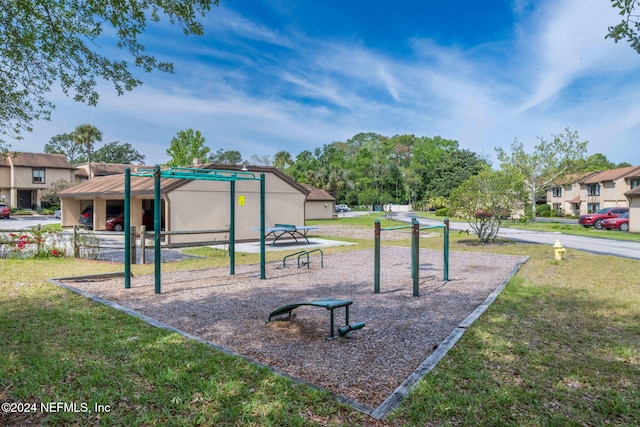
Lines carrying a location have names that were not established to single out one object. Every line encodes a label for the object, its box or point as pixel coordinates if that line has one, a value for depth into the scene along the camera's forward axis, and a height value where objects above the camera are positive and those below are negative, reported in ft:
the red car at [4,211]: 120.79 +1.40
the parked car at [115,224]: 75.25 -1.67
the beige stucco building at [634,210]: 80.02 +0.43
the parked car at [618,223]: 85.10 -2.30
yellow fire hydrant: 39.11 -3.65
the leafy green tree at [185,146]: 140.46 +24.07
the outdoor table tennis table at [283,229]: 53.24 -2.14
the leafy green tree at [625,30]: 10.43 +4.74
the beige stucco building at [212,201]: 54.60 +1.98
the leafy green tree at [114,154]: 267.59 +41.27
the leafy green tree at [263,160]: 251.19 +33.88
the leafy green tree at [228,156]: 320.50 +46.98
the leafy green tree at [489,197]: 51.72 +2.04
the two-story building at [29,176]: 154.20 +15.50
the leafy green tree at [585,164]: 136.26 +17.02
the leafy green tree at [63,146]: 259.06 +44.63
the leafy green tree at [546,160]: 135.64 +18.38
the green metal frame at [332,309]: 16.01 -4.08
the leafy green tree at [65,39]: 18.08 +8.36
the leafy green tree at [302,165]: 219.32 +29.85
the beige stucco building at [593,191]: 141.38 +8.65
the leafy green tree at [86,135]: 164.55 +33.28
